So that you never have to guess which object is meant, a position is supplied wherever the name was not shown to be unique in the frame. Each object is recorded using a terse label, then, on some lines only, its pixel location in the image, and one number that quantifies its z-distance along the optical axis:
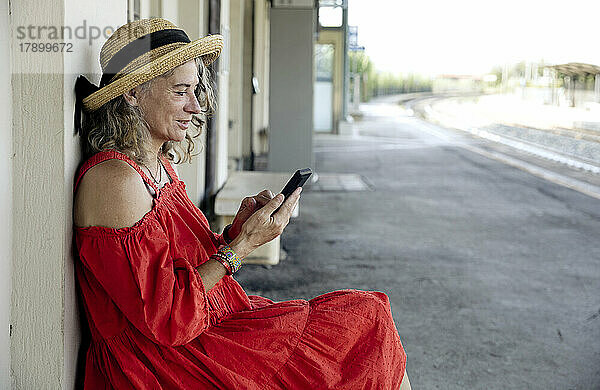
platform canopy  31.33
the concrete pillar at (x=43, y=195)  1.75
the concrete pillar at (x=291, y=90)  9.26
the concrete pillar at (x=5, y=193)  1.72
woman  1.76
